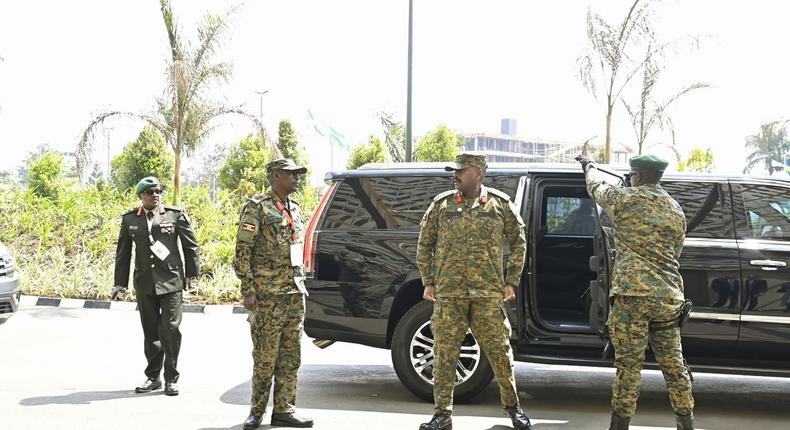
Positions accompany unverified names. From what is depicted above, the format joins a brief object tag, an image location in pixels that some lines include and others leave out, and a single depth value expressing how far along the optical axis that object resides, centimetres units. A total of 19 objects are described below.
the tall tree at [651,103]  2147
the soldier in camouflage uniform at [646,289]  561
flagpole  1856
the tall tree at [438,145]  5038
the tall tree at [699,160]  3428
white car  1045
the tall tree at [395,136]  3234
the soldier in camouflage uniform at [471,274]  577
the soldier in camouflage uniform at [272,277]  595
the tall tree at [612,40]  2081
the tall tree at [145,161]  3734
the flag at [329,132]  4547
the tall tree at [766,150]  5375
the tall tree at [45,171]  3706
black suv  638
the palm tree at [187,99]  1761
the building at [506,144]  14112
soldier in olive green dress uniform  725
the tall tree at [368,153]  4475
